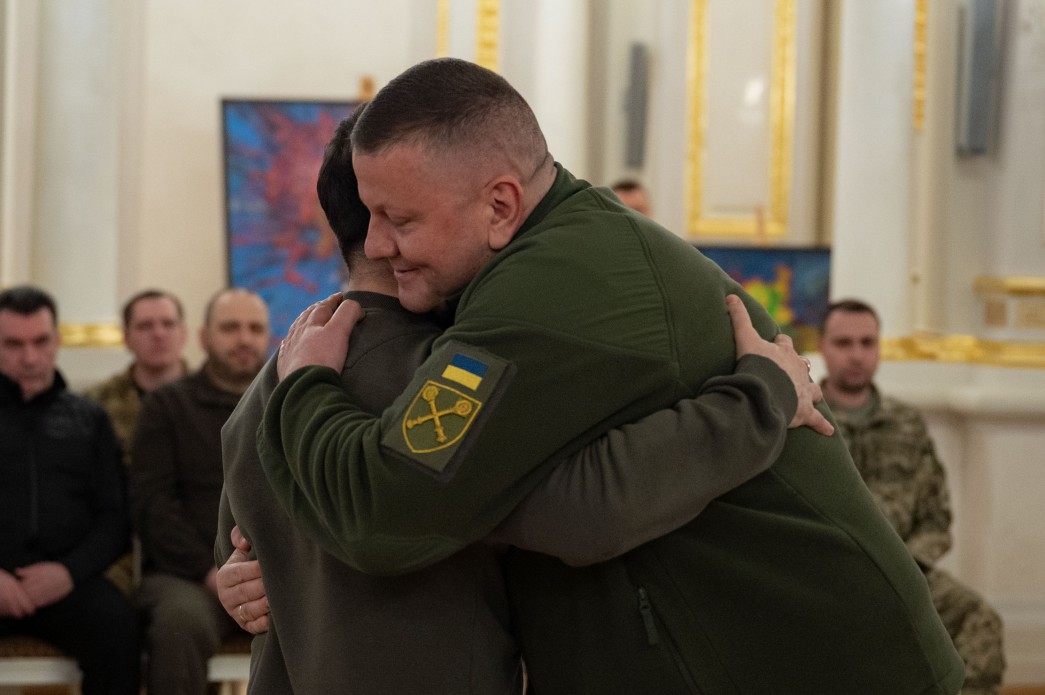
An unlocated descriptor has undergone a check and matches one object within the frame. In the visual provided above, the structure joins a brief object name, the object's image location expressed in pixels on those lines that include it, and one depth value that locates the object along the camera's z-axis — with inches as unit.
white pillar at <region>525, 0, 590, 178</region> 296.4
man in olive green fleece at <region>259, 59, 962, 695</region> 65.0
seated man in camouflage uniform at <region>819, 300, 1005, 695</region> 204.4
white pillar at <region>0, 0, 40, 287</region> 257.8
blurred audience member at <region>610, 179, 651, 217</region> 251.9
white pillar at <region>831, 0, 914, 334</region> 263.6
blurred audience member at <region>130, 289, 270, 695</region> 174.1
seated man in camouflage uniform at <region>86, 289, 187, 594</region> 215.3
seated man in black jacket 175.0
